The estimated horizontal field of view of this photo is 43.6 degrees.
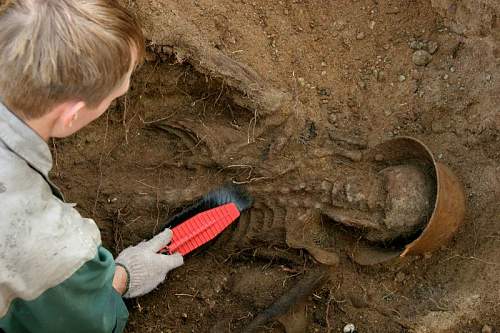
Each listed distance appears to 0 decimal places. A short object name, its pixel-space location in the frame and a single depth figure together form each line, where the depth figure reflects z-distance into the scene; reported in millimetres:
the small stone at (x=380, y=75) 3365
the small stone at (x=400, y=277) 3072
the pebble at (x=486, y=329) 2807
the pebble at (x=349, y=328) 2979
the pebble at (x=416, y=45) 3344
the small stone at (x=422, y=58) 3314
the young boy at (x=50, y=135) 1839
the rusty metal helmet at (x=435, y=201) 2748
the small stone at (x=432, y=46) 3305
